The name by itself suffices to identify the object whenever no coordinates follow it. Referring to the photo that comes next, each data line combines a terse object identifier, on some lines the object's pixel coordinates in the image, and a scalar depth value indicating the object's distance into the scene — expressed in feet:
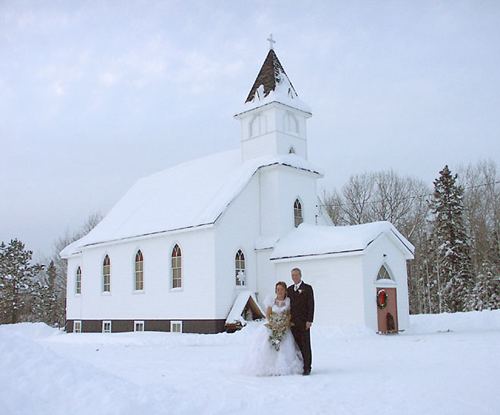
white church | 76.79
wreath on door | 75.56
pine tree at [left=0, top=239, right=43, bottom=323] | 153.38
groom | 37.55
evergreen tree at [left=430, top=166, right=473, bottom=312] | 127.65
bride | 36.35
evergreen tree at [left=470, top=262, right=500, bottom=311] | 126.93
